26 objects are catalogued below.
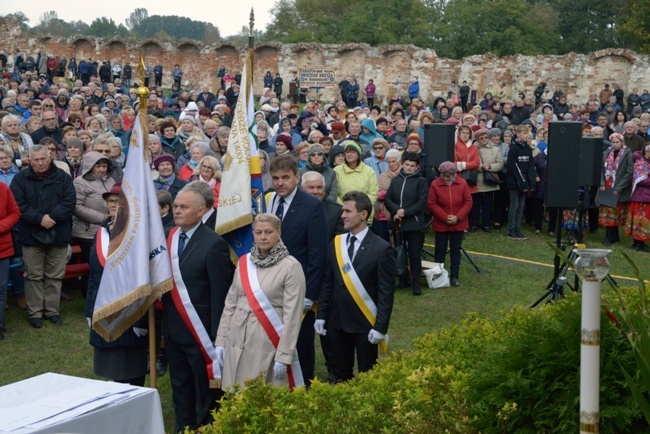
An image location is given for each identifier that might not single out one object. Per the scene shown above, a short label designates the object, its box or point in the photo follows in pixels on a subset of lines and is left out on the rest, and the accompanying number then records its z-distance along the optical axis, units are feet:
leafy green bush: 12.58
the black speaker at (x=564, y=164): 37.29
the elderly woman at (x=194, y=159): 37.19
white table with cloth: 14.55
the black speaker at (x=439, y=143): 43.42
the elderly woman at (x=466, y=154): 49.06
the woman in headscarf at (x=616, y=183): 49.11
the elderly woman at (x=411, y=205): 37.68
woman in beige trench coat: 20.52
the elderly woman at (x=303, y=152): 40.63
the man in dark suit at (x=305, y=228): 24.30
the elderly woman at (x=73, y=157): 36.67
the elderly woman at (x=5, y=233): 30.30
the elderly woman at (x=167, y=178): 34.50
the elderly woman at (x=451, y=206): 38.88
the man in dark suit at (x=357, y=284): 23.89
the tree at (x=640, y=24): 153.99
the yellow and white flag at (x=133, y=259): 22.03
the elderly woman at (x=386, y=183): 39.78
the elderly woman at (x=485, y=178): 50.42
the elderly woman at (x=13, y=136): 38.75
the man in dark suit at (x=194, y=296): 21.79
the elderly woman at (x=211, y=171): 31.68
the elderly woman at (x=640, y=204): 47.85
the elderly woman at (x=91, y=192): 33.76
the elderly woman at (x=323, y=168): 35.58
